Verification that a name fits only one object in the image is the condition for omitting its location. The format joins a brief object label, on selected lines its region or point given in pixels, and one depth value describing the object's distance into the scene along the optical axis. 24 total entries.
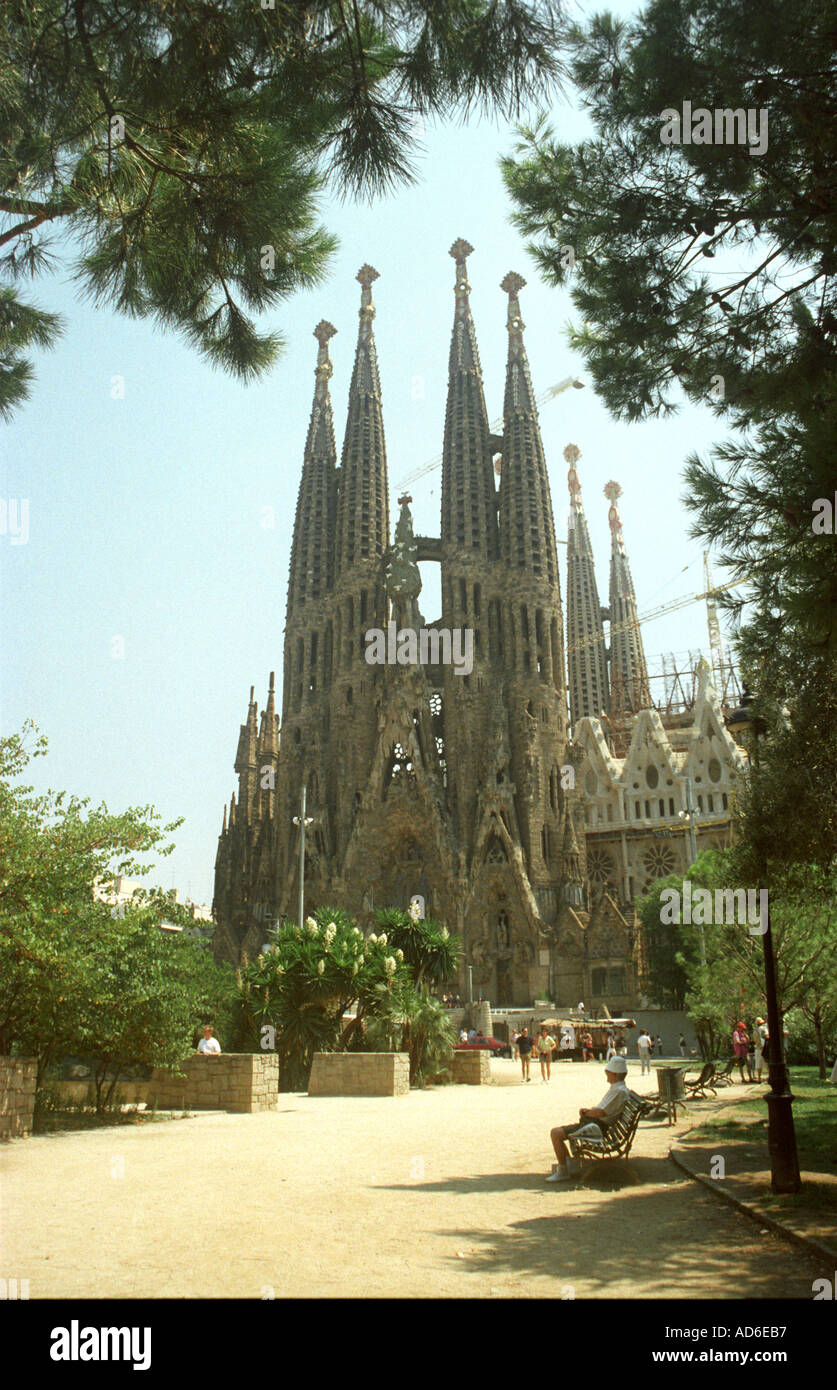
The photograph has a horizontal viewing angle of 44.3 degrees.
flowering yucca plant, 16.23
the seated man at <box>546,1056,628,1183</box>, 8.05
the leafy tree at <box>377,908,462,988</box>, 20.72
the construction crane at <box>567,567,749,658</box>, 77.69
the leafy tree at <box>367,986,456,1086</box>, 16.92
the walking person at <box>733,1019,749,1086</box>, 19.14
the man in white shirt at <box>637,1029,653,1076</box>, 21.02
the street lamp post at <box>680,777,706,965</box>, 36.62
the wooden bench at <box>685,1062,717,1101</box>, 14.44
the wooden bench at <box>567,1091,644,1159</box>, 8.00
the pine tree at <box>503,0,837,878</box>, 7.12
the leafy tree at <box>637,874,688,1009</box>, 39.81
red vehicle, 31.37
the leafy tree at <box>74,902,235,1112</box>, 11.14
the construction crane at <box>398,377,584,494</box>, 88.50
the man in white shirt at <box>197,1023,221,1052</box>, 14.45
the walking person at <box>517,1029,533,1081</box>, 21.77
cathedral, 47.00
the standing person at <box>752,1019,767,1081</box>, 17.95
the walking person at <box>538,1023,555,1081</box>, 22.41
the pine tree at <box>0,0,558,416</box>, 6.47
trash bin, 12.60
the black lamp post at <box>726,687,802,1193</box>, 7.16
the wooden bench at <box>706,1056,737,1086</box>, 17.40
